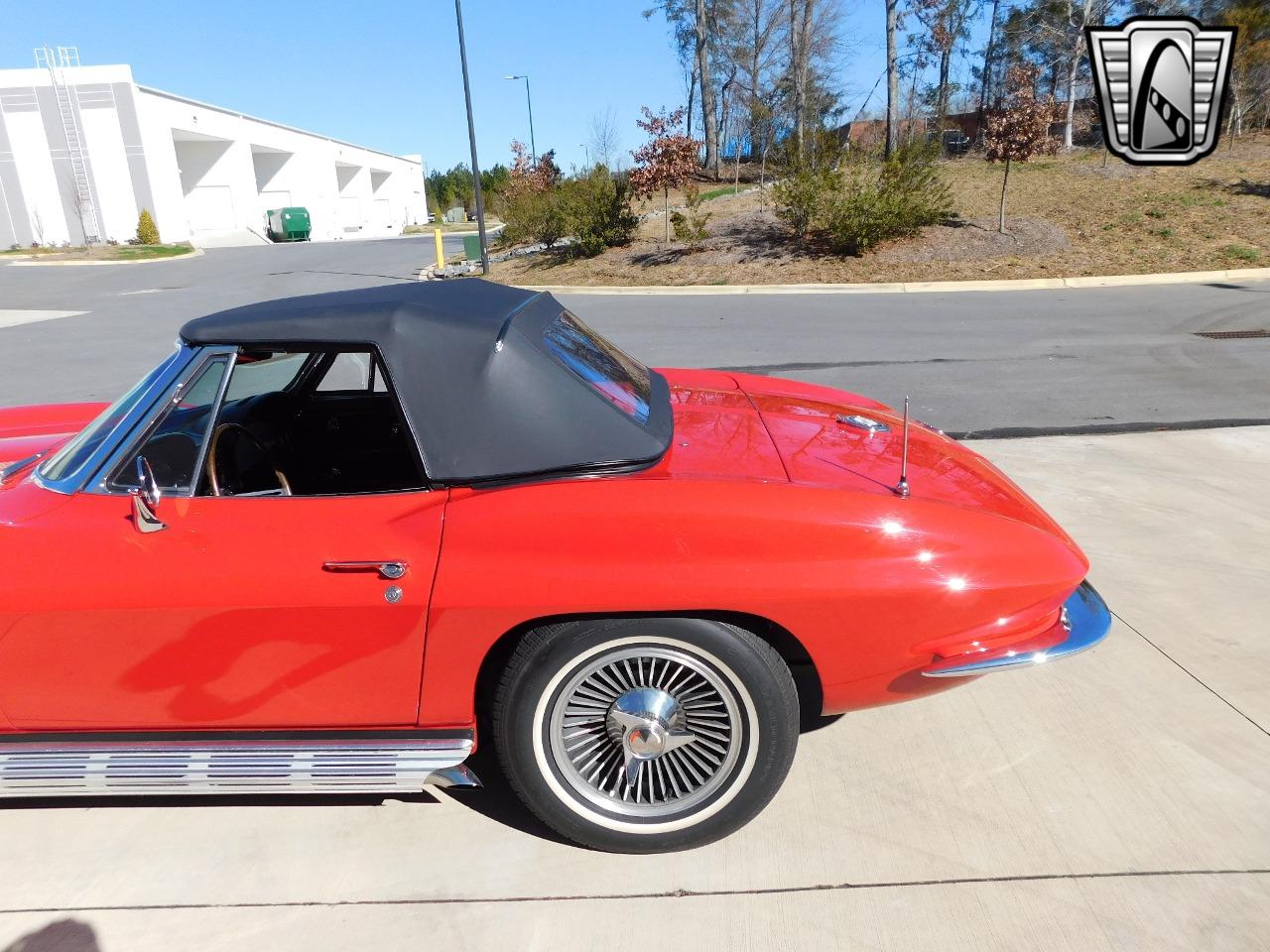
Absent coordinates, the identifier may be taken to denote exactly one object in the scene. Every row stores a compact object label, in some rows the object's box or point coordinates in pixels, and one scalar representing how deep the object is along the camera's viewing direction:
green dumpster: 45.53
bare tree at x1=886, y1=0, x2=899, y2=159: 25.41
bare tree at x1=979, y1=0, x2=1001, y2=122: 46.12
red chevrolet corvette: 2.16
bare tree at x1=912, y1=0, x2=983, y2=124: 31.91
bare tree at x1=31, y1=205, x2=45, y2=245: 39.81
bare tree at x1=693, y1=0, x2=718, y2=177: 32.25
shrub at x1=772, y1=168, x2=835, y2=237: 18.72
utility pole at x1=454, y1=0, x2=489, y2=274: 20.02
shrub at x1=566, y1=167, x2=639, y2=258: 21.73
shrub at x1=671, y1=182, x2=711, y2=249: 19.80
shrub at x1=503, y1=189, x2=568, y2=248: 23.41
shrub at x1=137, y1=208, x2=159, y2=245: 38.50
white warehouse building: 38.56
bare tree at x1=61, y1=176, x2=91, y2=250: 37.78
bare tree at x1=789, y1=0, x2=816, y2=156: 33.41
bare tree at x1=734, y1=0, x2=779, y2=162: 40.16
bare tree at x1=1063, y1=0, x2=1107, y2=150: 28.27
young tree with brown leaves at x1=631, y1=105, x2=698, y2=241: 20.44
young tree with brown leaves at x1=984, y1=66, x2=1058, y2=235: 17.77
